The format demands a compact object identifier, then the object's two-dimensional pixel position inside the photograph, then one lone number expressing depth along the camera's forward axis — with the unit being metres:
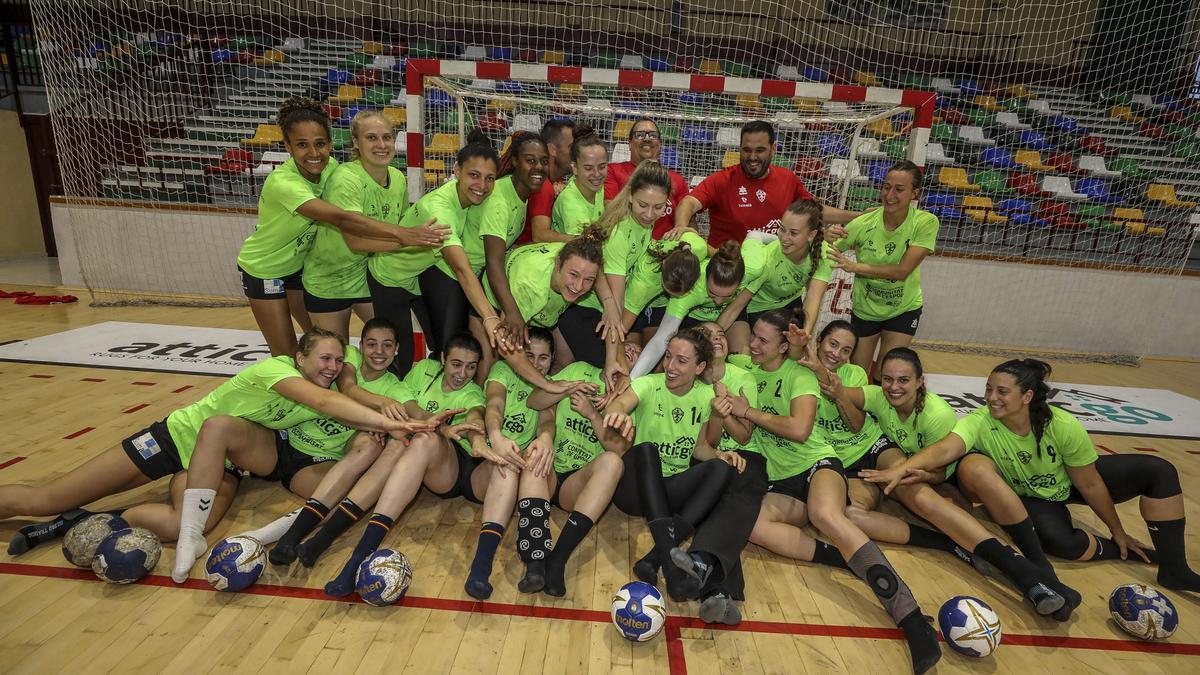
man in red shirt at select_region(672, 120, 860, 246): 4.65
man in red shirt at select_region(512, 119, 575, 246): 4.23
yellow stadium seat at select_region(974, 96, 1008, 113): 10.95
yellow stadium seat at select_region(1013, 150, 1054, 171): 10.23
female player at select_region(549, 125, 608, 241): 3.96
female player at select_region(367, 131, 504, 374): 3.74
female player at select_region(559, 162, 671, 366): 3.66
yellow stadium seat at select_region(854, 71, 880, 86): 11.37
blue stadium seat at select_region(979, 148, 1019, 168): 10.27
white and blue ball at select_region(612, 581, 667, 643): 2.65
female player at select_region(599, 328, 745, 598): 3.20
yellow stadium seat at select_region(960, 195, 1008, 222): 9.49
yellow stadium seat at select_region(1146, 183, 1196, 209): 9.63
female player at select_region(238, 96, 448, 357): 3.66
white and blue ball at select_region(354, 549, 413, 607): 2.77
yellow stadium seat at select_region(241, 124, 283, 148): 9.79
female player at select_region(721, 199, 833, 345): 3.94
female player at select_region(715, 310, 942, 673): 3.15
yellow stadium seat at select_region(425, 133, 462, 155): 8.34
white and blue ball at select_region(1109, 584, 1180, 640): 2.90
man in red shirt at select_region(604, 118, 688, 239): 4.54
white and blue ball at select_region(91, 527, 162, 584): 2.80
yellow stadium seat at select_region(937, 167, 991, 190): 9.86
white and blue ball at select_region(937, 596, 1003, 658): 2.69
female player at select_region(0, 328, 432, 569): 3.12
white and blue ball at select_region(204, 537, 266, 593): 2.81
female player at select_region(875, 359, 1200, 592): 3.32
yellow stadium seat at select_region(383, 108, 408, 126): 9.55
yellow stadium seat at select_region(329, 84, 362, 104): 10.01
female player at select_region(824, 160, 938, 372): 4.37
